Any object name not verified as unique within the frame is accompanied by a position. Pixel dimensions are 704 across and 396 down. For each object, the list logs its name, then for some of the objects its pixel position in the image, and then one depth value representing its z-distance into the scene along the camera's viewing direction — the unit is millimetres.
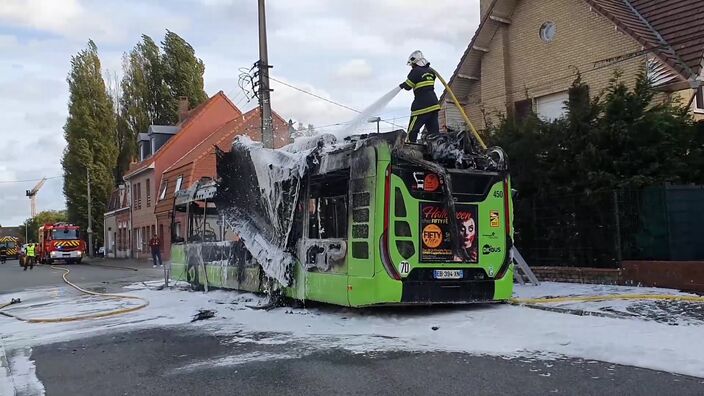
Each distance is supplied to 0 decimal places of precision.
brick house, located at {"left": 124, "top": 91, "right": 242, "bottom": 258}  41500
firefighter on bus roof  10273
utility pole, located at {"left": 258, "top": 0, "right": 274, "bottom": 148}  17095
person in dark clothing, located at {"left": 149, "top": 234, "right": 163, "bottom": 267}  31375
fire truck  43844
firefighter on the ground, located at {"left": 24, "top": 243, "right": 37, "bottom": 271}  35738
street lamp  10043
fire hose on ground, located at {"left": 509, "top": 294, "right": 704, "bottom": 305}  9680
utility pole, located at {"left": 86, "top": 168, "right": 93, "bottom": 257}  51988
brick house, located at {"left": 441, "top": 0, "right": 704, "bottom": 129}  14594
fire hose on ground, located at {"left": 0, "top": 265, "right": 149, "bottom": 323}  10836
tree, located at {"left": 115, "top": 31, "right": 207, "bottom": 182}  56047
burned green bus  8703
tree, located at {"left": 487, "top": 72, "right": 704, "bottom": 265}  11891
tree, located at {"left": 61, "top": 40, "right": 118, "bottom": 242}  53750
